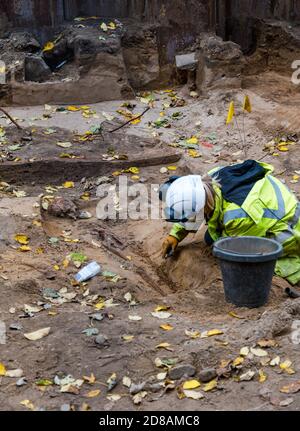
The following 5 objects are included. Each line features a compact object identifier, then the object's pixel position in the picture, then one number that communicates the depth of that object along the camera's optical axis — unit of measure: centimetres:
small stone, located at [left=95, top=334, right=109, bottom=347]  850
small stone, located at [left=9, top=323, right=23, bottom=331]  886
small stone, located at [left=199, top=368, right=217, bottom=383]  773
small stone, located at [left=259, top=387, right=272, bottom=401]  730
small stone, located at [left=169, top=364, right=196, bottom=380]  785
